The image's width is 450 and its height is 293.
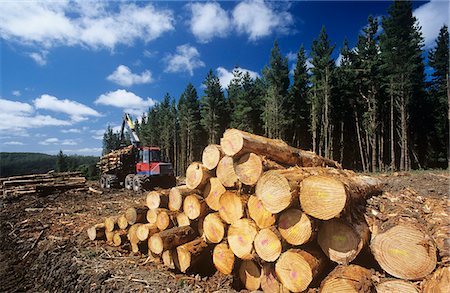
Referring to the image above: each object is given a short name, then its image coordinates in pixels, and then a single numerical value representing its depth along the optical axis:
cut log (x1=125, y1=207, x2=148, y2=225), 6.43
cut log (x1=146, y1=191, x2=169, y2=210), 6.20
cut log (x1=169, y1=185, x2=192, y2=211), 5.83
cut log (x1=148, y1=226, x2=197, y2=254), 5.27
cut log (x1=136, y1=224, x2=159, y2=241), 5.82
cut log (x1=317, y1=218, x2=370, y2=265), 3.64
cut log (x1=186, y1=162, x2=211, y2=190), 5.55
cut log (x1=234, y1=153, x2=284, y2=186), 4.52
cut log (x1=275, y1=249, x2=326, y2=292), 3.64
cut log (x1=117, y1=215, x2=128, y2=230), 6.66
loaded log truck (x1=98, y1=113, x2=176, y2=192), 17.05
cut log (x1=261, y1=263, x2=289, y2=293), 4.13
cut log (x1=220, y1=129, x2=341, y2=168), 4.75
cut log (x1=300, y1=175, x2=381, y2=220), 3.51
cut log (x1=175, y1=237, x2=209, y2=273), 5.10
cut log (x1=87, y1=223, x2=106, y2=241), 7.11
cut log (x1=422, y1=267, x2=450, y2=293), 2.90
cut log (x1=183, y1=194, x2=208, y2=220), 5.49
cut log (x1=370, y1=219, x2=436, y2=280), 3.18
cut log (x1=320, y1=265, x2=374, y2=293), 3.19
